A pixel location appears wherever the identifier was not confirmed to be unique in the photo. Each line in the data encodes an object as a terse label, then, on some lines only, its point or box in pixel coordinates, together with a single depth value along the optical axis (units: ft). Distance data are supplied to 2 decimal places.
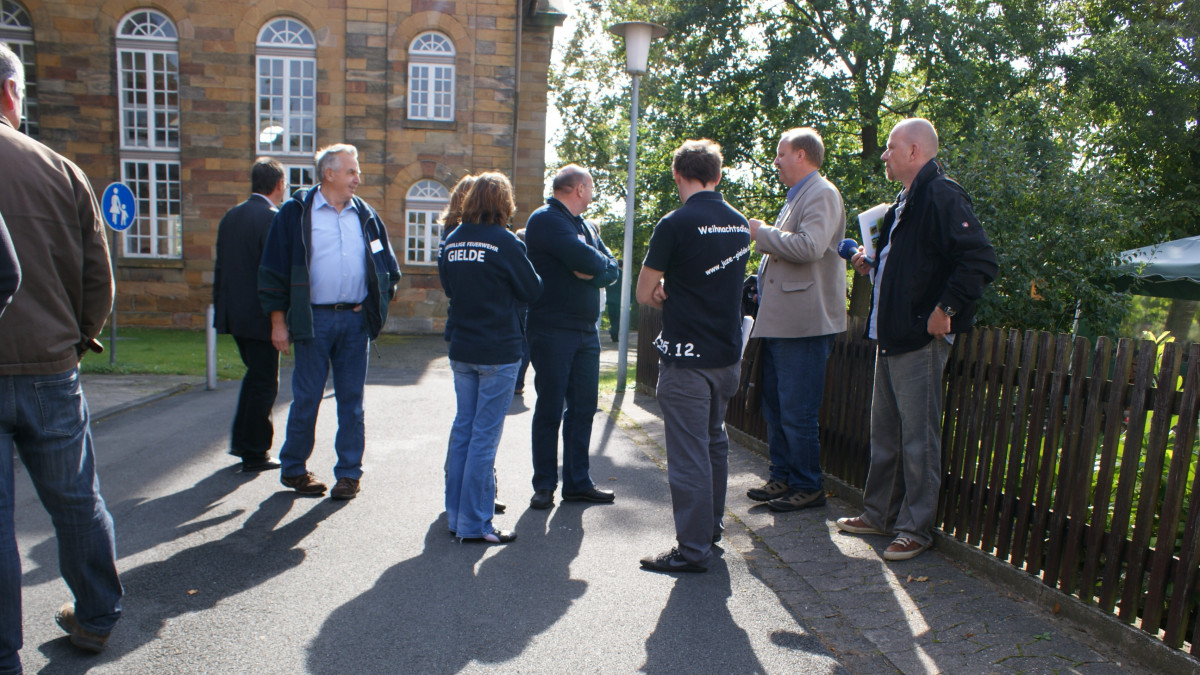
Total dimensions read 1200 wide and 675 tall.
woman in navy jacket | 14.92
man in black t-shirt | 13.47
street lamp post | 33.17
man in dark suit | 19.44
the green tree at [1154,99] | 55.98
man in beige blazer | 16.43
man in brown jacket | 9.36
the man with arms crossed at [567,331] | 16.44
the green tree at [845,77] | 56.18
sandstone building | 64.49
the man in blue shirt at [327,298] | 17.15
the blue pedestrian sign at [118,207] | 36.25
